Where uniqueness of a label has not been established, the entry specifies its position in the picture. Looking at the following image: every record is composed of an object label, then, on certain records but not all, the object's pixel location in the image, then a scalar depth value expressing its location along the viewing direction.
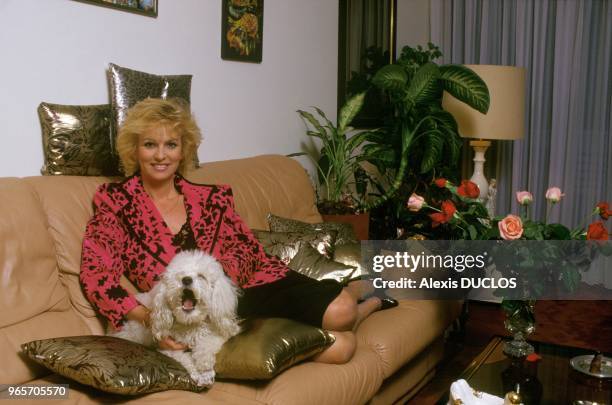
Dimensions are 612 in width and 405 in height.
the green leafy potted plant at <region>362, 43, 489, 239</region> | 3.38
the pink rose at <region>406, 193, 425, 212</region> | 2.12
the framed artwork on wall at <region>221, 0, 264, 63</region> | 2.90
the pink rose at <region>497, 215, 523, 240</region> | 1.89
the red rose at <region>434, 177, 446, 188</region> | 2.06
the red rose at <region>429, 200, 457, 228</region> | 1.99
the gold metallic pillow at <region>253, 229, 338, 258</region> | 2.48
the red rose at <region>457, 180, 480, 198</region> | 2.03
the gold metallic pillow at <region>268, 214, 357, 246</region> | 2.68
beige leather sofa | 1.67
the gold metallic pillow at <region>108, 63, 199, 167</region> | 2.22
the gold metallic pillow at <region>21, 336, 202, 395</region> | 1.48
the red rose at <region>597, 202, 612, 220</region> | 1.91
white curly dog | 1.62
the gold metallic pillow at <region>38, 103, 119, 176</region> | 2.04
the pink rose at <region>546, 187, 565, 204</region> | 2.07
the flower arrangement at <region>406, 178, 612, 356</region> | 1.91
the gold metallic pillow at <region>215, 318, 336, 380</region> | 1.70
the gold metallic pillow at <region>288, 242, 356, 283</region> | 2.47
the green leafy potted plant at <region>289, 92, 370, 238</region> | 3.25
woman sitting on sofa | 1.87
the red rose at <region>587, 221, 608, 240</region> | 1.84
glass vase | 2.03
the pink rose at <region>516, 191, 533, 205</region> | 2.05
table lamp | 3.58
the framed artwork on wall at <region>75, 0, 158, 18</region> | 2.26
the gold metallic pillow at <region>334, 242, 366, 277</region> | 2.63
